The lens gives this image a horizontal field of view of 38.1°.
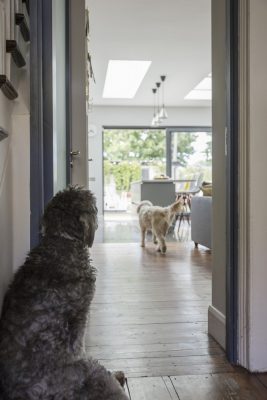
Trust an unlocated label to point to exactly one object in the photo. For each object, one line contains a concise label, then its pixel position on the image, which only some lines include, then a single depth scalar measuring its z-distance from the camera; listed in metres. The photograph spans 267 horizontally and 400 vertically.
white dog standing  4.94
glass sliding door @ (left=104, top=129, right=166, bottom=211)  10.01
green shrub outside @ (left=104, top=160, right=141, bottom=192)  10.31
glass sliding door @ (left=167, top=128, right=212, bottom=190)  9.93
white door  2.29
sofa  4.70
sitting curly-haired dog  1.00
